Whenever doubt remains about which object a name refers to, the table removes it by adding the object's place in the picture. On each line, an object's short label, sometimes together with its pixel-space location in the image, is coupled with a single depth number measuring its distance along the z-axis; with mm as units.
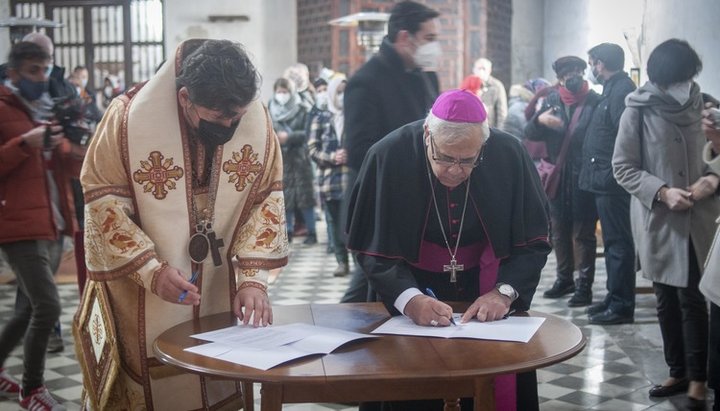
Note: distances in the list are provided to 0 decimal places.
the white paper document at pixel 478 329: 2551
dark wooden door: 15312
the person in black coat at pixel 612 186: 5895
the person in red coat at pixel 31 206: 4230
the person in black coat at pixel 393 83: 4488
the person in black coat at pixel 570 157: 6578
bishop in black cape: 3002
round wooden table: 2207
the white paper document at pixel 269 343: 2334
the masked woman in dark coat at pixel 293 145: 9391
